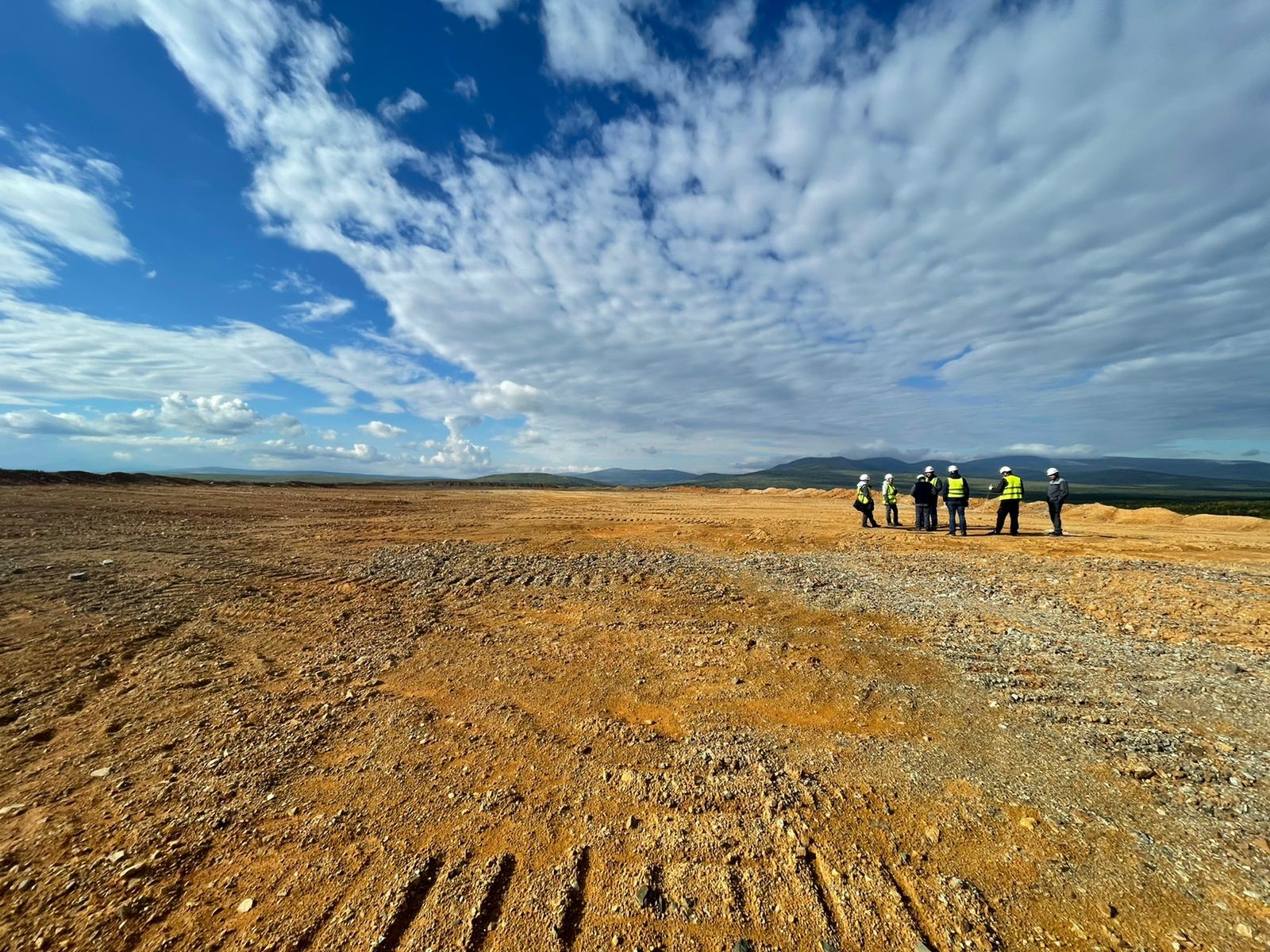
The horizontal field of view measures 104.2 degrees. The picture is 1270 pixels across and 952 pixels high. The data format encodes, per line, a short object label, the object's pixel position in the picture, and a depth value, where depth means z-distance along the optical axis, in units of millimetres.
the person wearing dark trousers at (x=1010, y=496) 16723
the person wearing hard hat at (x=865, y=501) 19312
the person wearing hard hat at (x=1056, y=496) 17141
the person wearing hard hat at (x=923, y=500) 18219
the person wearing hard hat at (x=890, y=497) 19594
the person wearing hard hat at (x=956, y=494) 17000
